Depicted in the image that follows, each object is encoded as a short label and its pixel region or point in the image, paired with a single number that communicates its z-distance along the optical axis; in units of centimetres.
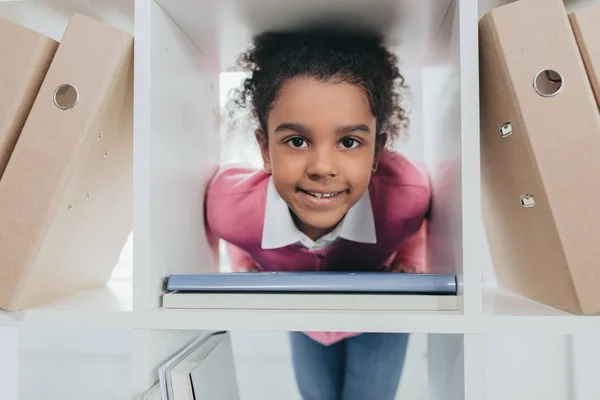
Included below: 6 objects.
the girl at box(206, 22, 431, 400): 89
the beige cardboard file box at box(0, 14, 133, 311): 70
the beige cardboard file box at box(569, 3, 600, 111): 64
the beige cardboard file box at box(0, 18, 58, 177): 72
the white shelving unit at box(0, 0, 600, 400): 67
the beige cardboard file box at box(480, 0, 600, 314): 63
